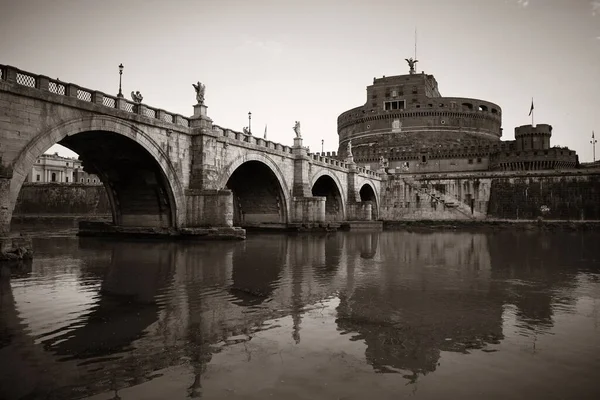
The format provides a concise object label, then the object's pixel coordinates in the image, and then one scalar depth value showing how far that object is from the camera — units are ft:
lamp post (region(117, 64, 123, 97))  86.74
